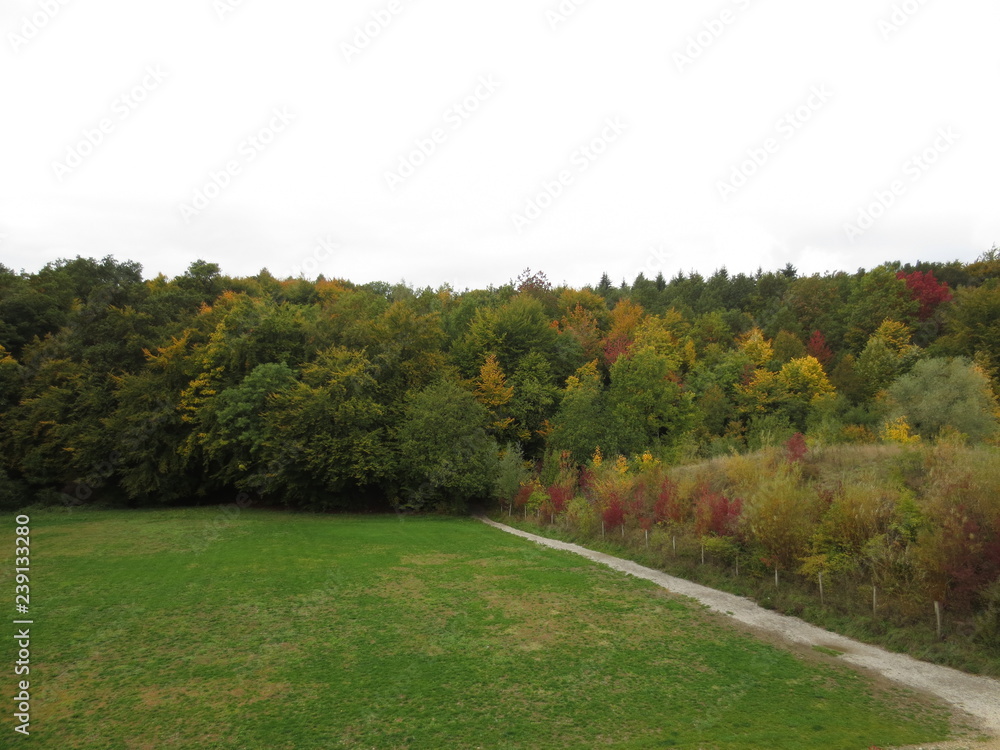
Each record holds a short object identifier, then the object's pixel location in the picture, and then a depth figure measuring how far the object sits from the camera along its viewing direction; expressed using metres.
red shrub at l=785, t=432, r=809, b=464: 26.23
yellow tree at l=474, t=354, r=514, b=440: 48.97
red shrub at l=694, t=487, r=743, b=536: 22.20
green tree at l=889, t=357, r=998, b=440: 38.09
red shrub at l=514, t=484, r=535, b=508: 39.44
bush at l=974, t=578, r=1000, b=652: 13.88
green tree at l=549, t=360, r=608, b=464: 43.97
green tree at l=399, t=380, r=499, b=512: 40.94
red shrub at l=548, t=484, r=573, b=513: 35.50
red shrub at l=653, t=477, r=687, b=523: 25.42
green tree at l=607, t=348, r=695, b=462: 48.81
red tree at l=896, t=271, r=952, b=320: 63.16
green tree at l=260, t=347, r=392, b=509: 40.22
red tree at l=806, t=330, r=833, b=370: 60.59
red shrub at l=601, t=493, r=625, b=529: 29.62
